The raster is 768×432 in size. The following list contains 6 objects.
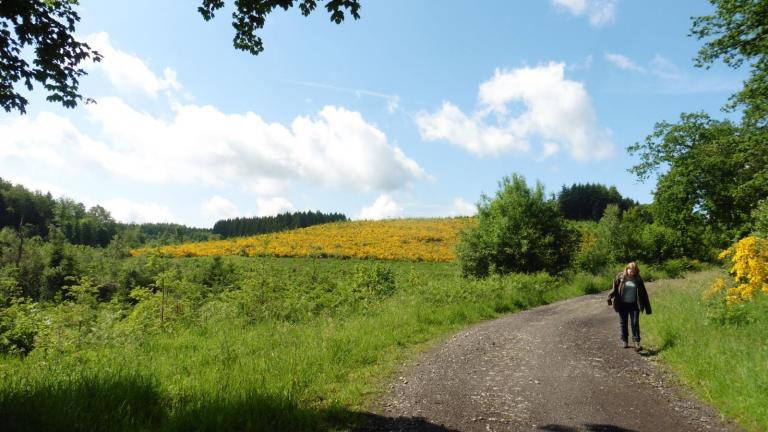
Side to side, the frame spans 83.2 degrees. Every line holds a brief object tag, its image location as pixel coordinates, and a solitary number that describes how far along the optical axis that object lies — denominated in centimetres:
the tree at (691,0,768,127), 1433
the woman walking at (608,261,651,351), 1021
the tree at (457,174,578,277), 2666
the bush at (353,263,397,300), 1800
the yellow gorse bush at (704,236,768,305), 868
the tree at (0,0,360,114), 582
